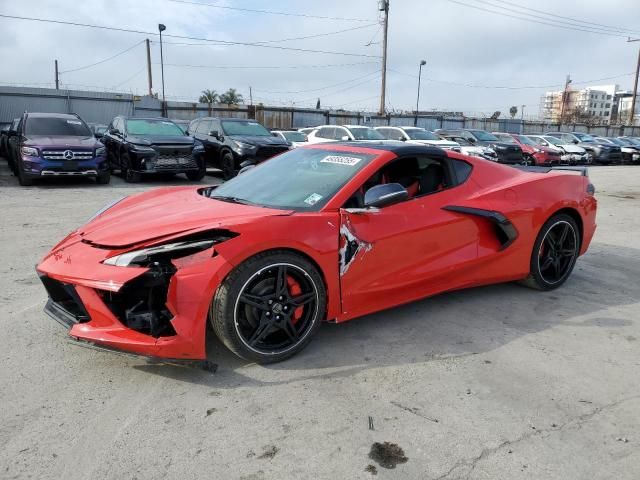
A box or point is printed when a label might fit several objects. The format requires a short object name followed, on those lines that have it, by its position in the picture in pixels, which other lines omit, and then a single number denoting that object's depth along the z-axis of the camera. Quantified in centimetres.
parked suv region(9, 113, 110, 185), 1079
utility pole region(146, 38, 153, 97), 4259
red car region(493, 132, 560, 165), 2247
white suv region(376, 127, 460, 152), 1828
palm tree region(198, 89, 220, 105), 6368
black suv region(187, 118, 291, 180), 1276
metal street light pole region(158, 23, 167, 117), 2753
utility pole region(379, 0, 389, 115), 3234
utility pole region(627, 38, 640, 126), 4594
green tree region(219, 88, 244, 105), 6331
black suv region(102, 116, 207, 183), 1186
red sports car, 287
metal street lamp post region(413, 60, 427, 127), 3465
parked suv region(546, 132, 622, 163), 2656
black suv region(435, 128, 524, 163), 2130
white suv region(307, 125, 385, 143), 1688
